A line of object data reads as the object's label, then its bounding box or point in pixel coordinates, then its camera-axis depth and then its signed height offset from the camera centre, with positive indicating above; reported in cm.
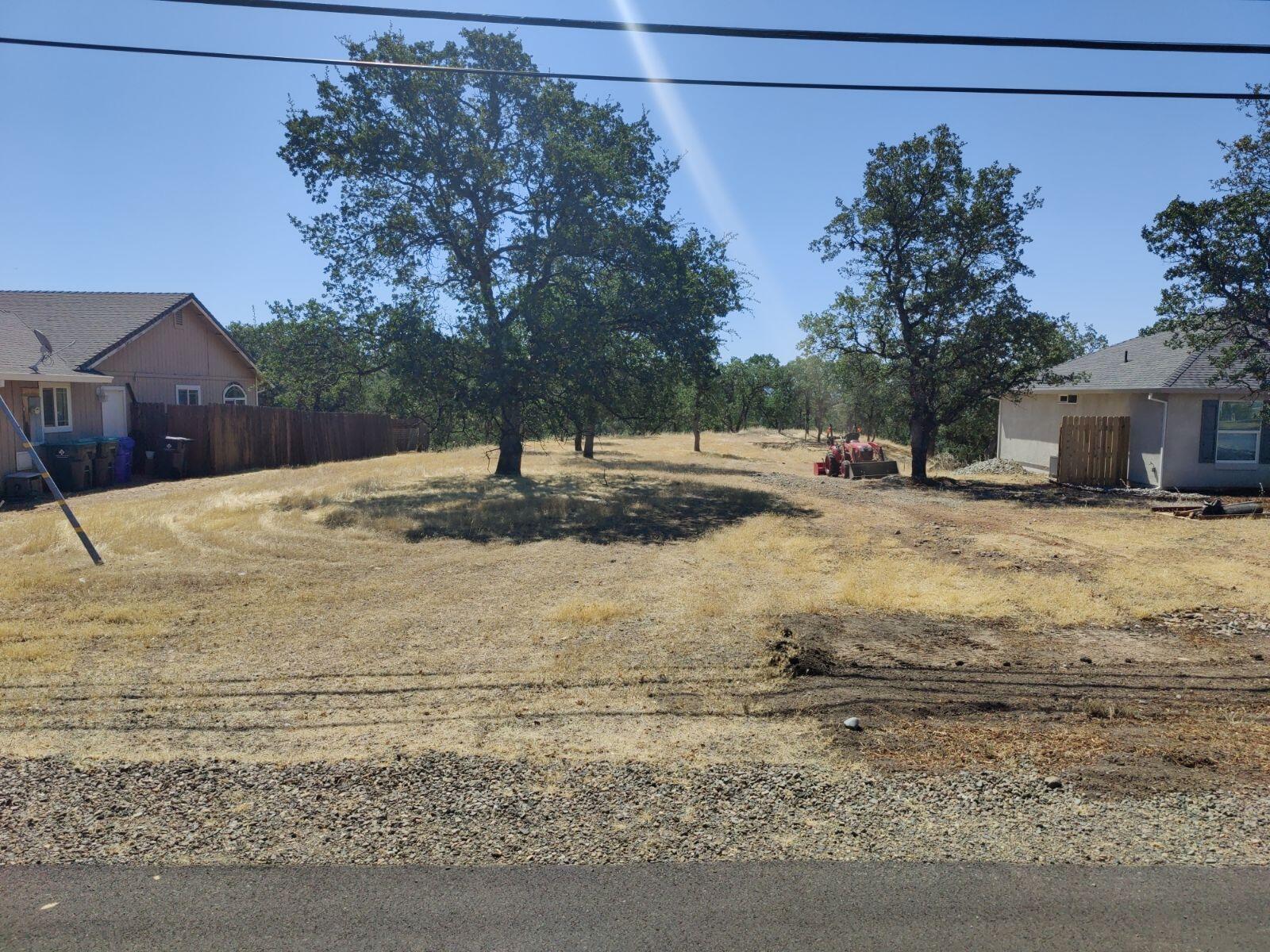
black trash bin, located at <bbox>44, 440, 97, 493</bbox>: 1888 -117
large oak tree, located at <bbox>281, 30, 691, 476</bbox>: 1842 +549
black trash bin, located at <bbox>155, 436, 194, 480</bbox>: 2280 -119
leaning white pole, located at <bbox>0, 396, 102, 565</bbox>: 1043 -119
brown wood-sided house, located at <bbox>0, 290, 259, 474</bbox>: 1906 +155
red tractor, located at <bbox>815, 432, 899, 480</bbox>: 2450 -121
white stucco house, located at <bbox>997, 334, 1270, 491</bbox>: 1967 +3
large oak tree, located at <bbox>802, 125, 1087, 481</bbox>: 2103 +367
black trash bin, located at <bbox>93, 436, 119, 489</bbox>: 2017 -120
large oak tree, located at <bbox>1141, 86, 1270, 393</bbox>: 1628 +343
